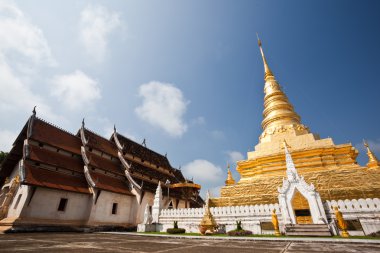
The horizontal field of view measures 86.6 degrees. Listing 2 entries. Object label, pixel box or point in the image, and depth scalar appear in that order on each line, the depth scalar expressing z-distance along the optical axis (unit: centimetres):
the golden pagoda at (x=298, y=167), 1064
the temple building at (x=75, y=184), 1273
